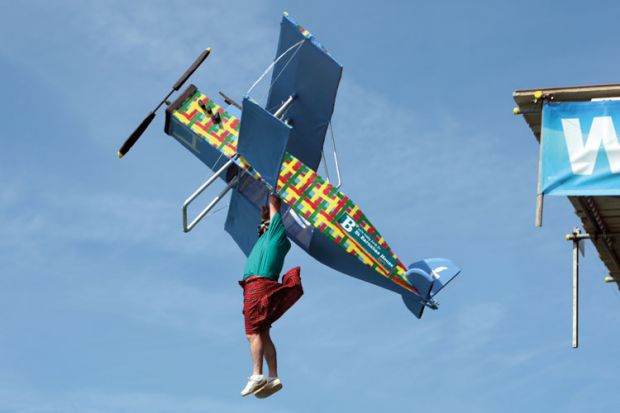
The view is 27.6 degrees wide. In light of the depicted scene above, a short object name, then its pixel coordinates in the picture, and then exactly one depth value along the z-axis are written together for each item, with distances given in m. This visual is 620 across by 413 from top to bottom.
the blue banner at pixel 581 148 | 16.44
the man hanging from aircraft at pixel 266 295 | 15.65
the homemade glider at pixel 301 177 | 18.34
